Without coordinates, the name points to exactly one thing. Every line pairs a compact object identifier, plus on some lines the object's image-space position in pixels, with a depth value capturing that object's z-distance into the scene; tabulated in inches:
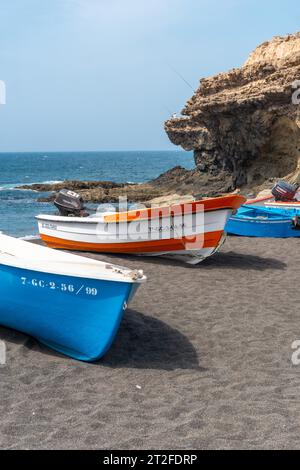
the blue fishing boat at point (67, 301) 244.7
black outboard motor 550.6
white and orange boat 455.8
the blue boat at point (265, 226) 613.0
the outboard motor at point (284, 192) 755.4
